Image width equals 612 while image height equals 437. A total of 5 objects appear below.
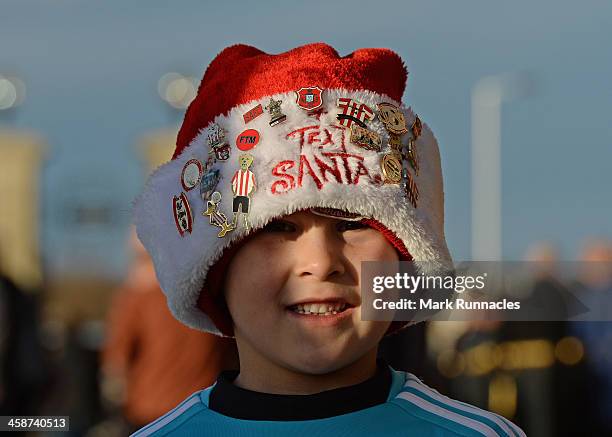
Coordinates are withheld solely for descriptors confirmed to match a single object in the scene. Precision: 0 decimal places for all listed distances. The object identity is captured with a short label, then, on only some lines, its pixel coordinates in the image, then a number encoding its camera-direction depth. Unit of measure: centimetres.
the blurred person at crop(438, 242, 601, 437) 669
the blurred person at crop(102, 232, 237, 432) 484
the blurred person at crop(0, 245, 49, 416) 519
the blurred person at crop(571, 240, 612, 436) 563
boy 217
